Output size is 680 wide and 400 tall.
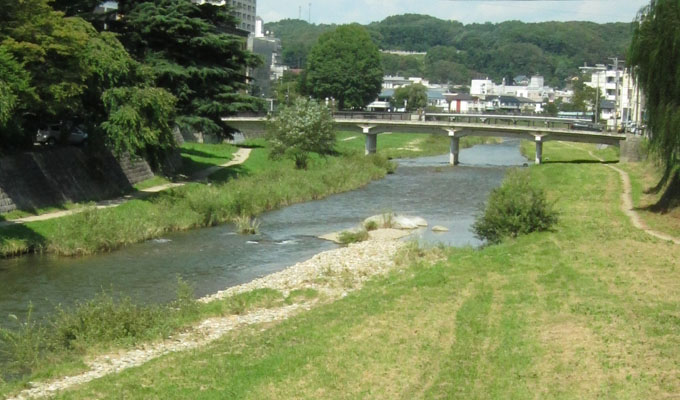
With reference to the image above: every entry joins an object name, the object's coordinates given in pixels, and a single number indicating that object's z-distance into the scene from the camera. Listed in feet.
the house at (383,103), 567.63
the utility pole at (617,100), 382.63
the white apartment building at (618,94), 359.21
